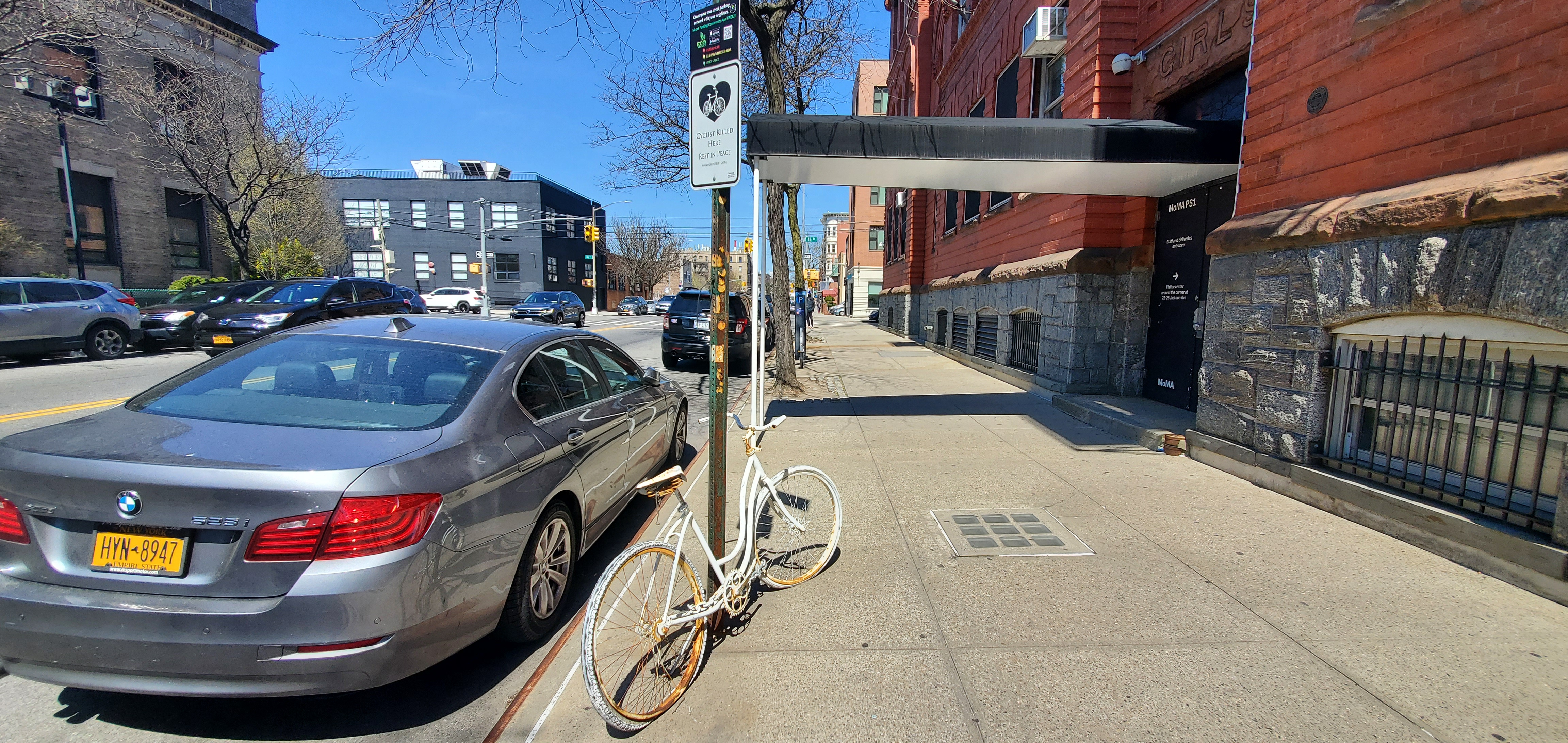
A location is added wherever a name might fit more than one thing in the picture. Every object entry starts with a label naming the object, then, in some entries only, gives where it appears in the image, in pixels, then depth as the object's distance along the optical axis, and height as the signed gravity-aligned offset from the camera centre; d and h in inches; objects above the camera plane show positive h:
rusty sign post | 115.8 +28.0
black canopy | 243.6 +59.7
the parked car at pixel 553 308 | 1029.8 -29.8
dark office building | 1888.5 +200.0
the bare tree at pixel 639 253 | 2682.1 +171.1
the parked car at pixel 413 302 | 665.4 -15.8
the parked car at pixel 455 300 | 1467.8 -26.7
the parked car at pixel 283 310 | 450.9 -18.5
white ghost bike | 92.0 -51.2
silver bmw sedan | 80.3 -34.2
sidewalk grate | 154.6 -60.3
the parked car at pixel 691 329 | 508.1 -28.5
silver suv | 430.6 -27.4
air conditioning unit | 383.2 +163.4
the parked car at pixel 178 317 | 533.6 -29.3
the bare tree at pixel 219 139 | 685.3 +166.2
